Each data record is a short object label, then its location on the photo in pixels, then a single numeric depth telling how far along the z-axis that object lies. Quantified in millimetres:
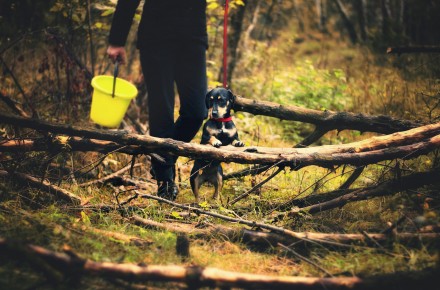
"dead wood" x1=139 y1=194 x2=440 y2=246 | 2838
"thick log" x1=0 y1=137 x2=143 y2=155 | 3383
